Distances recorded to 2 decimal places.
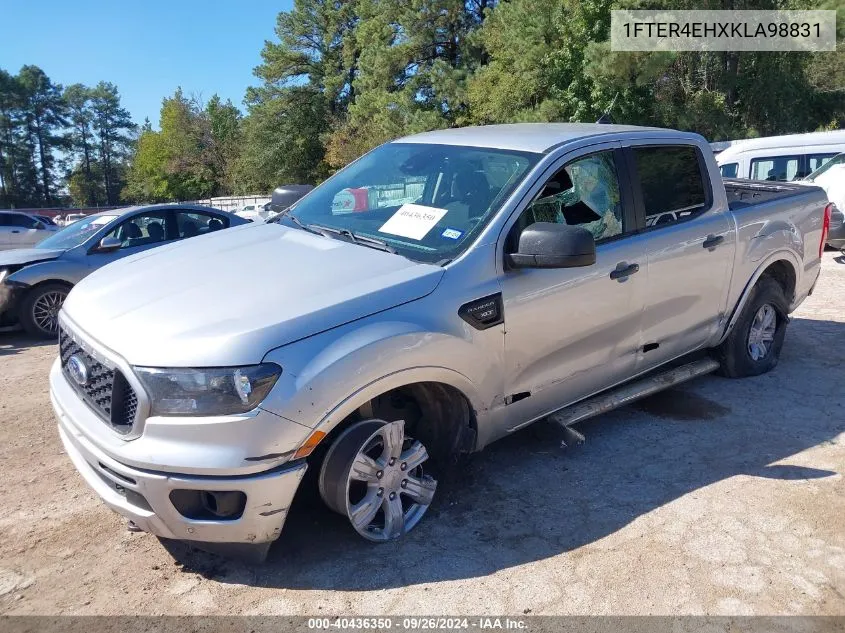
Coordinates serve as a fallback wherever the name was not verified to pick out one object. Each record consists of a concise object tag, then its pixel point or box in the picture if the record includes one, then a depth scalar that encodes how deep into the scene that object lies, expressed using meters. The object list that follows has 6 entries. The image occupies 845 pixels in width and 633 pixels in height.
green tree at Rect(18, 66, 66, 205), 77.06
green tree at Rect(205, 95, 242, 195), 66.94
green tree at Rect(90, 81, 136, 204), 87.38
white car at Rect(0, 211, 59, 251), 16.52
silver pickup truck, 2.67
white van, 12.27
